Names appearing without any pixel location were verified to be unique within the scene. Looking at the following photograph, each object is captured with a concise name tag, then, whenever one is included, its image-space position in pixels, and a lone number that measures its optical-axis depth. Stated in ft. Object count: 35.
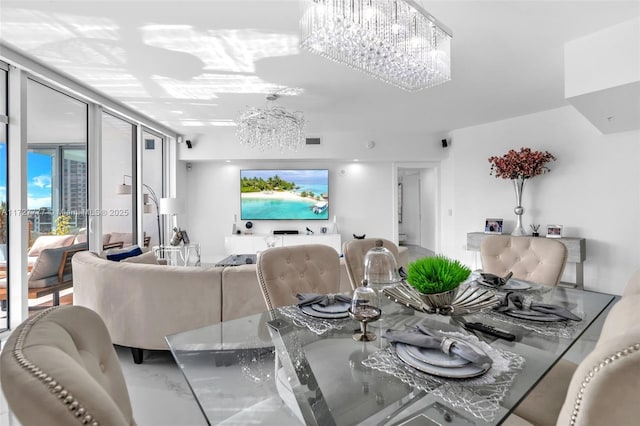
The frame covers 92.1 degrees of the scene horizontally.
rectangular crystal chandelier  5.62
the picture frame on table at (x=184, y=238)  17.00
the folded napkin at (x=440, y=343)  2.88
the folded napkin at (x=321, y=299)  4.71
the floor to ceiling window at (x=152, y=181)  16.92
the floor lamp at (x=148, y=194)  14.37
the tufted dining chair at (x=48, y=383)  1.40
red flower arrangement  13.85
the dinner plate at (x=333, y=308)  4.48
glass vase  14.33
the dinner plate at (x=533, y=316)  4.07
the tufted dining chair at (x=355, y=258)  6.95
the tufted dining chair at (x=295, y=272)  5.55
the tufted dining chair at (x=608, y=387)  1.66
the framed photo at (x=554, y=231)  13.71
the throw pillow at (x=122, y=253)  9.68
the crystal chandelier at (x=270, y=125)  12.66
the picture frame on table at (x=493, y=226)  15.57
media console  19.66
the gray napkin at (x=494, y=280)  5.54
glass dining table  2.54
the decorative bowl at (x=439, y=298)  4.08
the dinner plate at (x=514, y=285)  5.62
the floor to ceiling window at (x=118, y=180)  13.62
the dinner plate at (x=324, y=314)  4.32
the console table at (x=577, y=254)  12.45
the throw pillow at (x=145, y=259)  9.52
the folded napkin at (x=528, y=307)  4.16
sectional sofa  7.55
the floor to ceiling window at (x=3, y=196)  9.31
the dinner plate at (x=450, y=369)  2.72
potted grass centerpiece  4.05
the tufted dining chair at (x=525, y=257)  6.57
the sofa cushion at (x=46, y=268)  10.10
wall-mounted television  20.47
